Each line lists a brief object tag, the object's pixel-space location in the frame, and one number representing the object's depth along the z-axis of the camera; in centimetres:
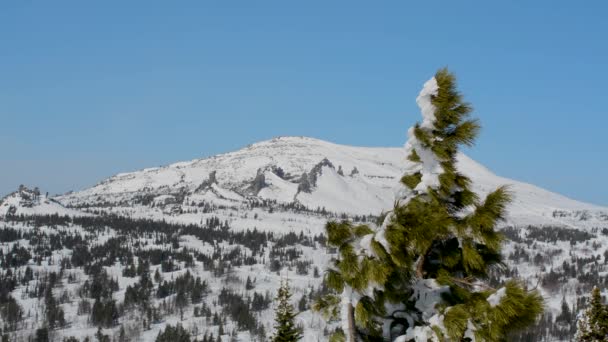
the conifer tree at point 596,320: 3406
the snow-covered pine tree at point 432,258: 991
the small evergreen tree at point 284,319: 3197
